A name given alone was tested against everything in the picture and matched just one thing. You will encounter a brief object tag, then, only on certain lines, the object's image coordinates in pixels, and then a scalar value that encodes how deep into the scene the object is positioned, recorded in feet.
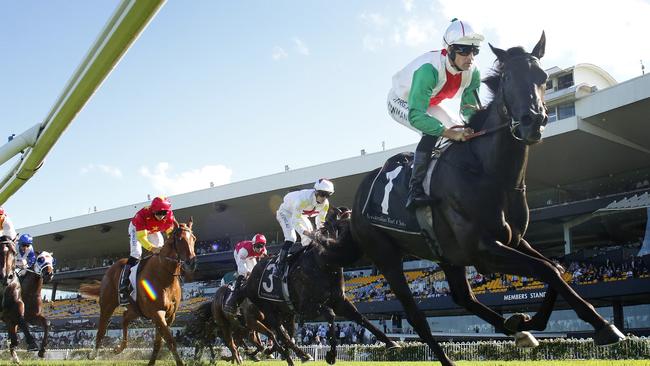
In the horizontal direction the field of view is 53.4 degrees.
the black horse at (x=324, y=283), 22.99
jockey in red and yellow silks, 29.66
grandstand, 68.64
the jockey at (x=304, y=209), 30.78
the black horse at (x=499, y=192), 13.29
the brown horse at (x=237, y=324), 32.89
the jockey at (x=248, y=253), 41.52
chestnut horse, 26.20
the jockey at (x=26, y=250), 37.60
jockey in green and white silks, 15.99
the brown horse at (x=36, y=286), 34.40
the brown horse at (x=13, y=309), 31.48
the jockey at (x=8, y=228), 31.73
